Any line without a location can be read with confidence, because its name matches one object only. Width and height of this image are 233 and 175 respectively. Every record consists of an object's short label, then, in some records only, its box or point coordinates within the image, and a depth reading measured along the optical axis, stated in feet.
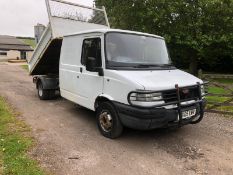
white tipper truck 12.52
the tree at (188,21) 45.96
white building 131.88
